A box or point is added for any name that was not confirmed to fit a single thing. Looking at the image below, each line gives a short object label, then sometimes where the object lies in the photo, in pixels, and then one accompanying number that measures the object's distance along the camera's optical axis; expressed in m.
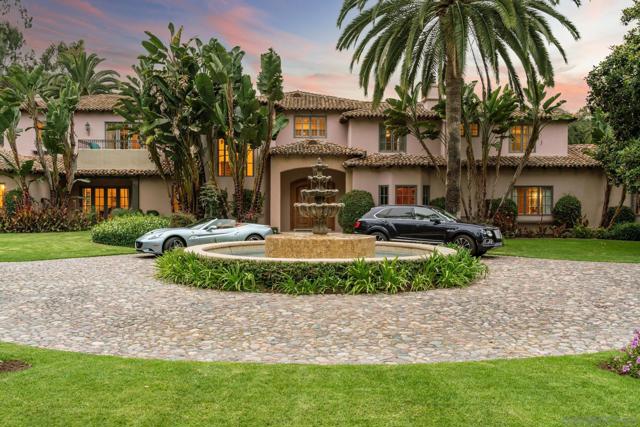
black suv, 17.23
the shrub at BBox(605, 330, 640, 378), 5.50
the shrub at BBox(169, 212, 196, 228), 22.41
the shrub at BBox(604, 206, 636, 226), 27.77
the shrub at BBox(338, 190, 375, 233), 25.78
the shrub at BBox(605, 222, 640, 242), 26.08
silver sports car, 17.09
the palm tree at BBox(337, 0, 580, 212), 17.88
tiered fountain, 12.71
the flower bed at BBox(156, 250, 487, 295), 11.03
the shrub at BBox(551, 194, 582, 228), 27.81
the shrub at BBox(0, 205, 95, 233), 26.61
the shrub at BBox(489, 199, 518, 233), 27.23
